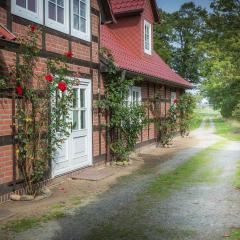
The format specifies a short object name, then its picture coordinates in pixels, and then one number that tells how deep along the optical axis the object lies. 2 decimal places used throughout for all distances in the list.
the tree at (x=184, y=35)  39.44
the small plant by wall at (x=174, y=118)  17.34
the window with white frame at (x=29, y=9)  7.83
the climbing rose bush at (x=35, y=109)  7.67
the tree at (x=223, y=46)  28.16
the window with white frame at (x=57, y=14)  9.05
